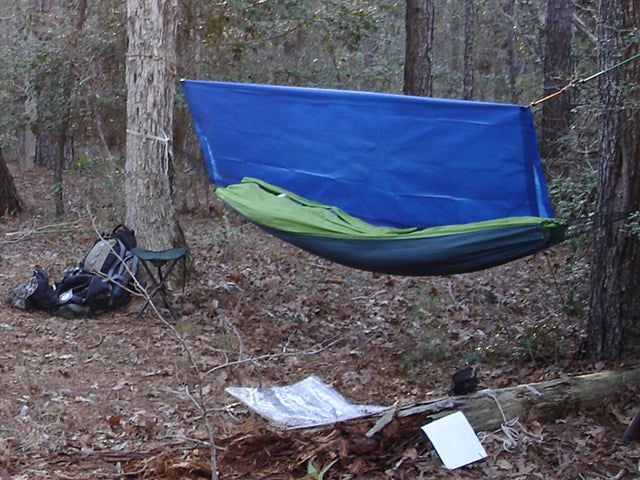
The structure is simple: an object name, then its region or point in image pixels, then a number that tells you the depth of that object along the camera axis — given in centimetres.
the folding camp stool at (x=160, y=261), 525
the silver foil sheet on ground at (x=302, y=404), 365
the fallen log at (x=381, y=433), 327
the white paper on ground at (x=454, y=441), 328
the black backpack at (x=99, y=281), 548
